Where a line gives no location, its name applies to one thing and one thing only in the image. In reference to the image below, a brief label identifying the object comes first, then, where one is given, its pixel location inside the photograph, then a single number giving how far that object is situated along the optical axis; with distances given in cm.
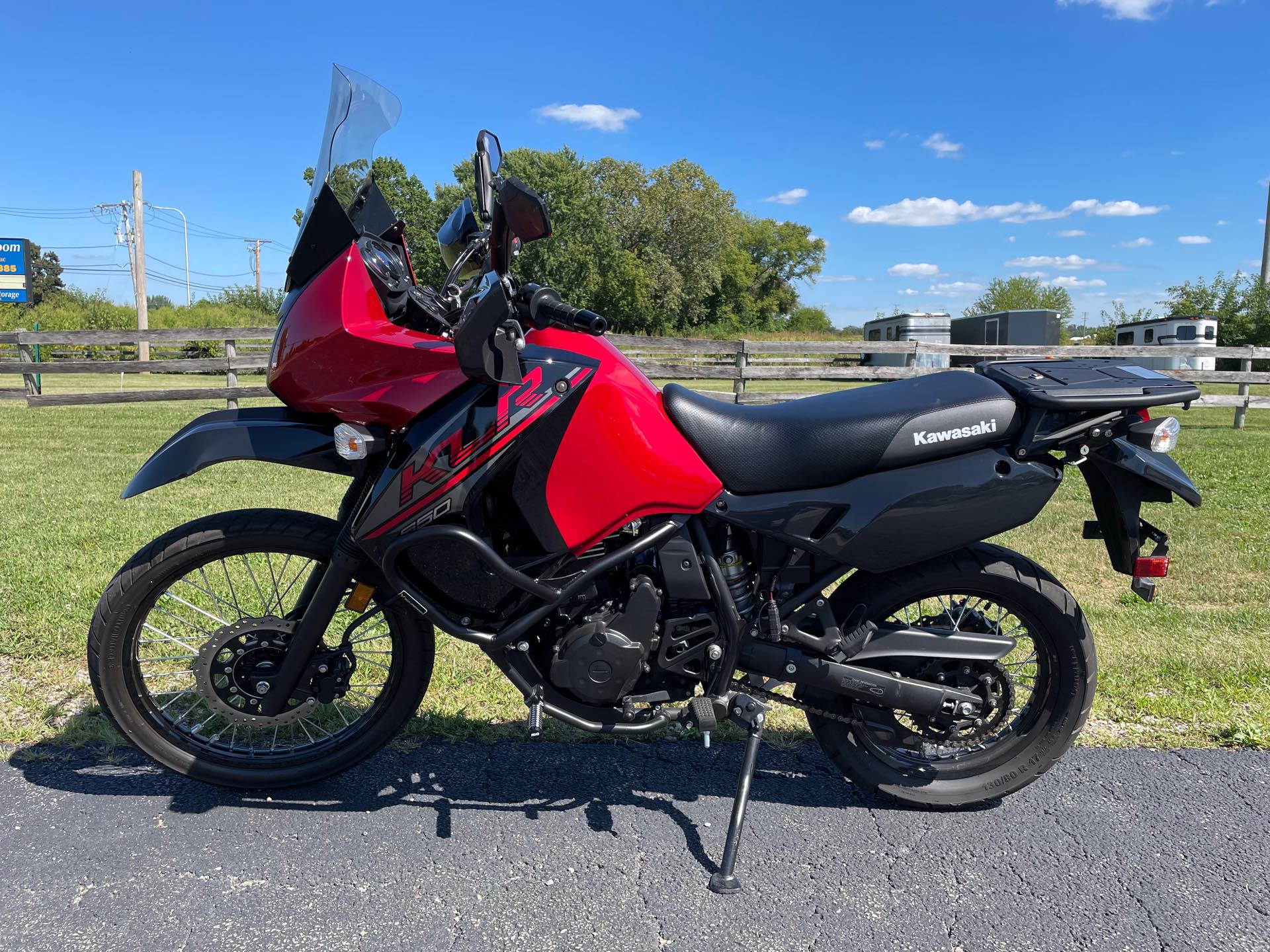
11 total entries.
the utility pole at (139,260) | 3047
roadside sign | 3278
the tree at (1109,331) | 3806
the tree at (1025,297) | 5838
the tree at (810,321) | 7506
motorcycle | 229
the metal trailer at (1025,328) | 2964
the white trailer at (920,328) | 3509
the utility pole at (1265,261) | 3044
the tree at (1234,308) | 3142
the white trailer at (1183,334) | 2592
